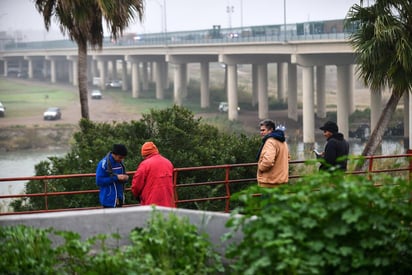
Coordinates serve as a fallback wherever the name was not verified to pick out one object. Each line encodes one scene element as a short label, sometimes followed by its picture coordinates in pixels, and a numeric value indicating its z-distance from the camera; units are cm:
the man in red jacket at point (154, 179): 1188
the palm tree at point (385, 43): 2581
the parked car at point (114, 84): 12400
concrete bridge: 6462
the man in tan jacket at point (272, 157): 1254
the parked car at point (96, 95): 10094
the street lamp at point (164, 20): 9846
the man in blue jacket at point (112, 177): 1257
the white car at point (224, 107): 9054
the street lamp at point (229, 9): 12031
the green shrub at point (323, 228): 873
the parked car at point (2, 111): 8350
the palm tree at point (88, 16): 2570
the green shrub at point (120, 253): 905
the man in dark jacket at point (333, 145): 1372
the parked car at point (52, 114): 8075
